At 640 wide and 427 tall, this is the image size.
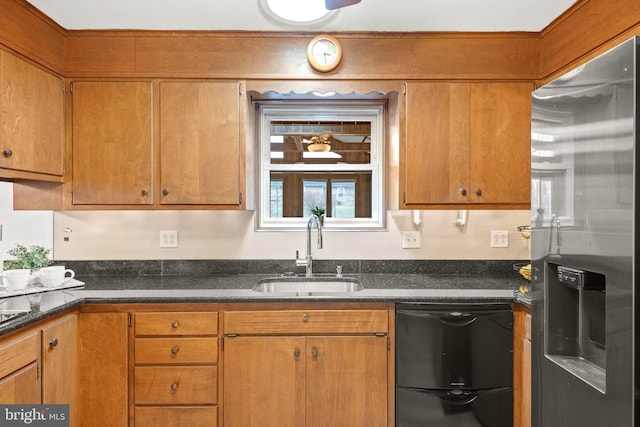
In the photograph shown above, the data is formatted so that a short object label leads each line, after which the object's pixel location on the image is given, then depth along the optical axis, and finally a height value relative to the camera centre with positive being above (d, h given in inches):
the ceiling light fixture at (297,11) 76.0 +40.0
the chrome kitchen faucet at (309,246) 95.3 -8.4
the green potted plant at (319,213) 99.6 -0.2
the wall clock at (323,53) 85.4 +34.7
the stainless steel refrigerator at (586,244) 39.4 -3.6
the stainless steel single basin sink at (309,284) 94.8 -17.4
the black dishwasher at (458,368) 74.4 -29.6
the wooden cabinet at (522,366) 71.6 -28.7
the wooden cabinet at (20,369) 57.7 -24.5
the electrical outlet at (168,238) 99.1 -6.6
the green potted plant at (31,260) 80.0 -10.0
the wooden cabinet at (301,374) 75.5 -31.2
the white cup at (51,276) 80.4 -13.2
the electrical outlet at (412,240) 100.5 -7.1
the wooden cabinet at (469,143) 86.6 +15.4
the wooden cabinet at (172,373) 75.2 -30.9
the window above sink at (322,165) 104.3 +12.6
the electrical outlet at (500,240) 100.0 -7.0
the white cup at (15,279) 75.3 -13.0
